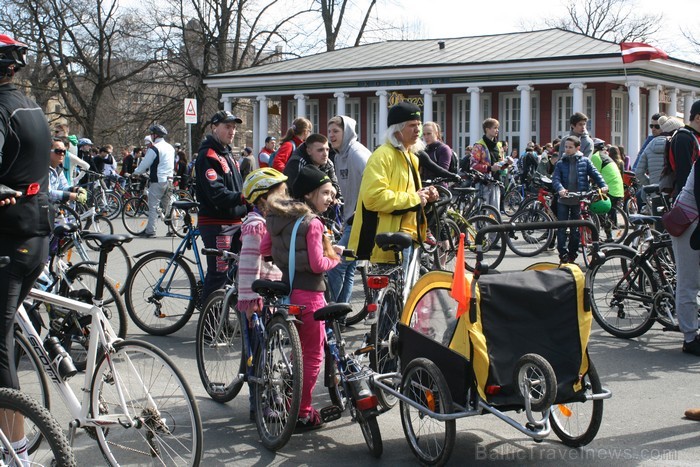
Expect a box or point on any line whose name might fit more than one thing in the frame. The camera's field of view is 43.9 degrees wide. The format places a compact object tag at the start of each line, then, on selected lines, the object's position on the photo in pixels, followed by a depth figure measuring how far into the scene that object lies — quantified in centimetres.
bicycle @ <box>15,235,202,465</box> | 412
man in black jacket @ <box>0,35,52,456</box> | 411
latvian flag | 1831
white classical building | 3453
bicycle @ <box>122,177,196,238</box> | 1742
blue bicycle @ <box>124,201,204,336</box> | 816
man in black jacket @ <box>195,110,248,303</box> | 775
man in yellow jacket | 664
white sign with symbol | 2253
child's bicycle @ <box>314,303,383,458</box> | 481
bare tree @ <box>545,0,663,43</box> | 6388
